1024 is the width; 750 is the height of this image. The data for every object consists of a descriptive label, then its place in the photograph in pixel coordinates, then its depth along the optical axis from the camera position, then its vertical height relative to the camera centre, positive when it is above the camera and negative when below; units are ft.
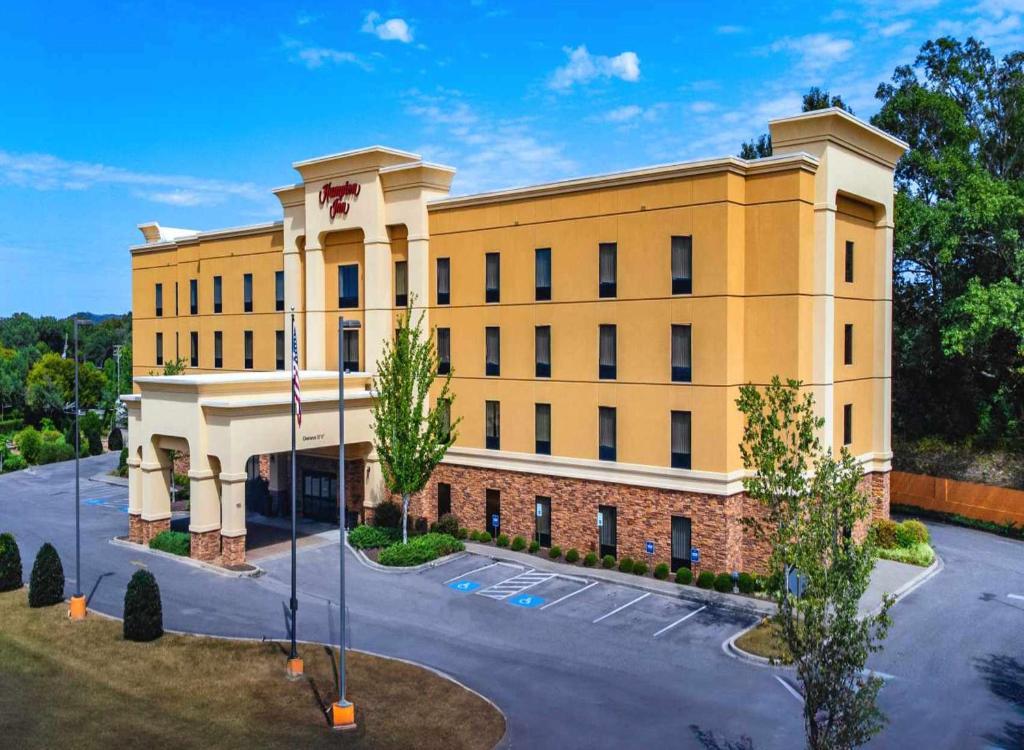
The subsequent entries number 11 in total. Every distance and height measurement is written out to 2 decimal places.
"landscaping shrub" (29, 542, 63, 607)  105.40 -25.69
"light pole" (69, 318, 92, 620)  101.09 -27.30
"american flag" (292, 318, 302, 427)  86.43 -1.52
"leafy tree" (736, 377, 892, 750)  53.78 -14.92
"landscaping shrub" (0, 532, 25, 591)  112.37 -25.37
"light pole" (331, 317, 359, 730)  72.95 -27.86
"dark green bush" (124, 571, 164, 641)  92.58 -25.57
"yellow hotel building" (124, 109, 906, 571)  112.27 +2.85
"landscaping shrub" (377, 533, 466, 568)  121.39 -25.92
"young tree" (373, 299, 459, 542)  128.98 -8.56
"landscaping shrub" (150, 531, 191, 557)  128.06 -25.86
